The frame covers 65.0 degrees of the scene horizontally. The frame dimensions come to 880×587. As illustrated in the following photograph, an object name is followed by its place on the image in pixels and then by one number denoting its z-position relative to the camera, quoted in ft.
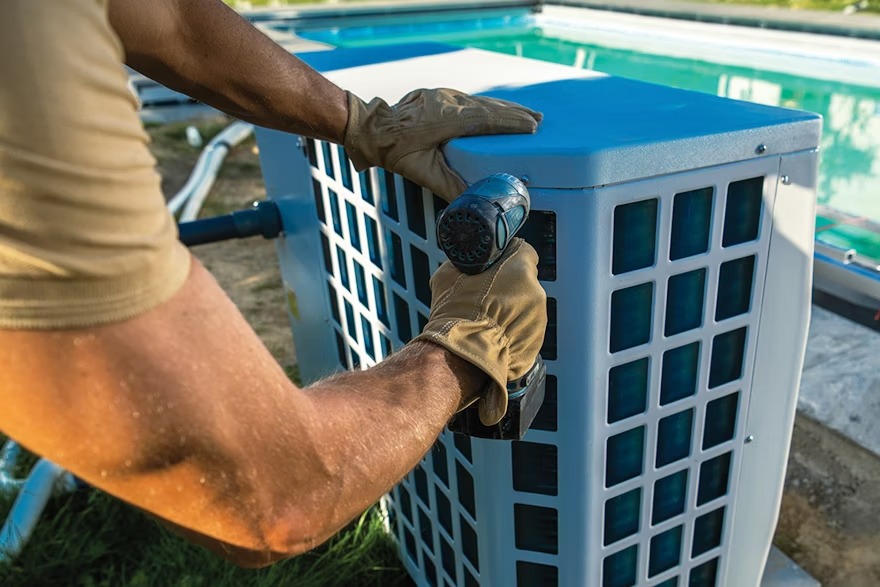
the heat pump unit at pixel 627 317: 3.40
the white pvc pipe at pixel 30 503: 6.84
